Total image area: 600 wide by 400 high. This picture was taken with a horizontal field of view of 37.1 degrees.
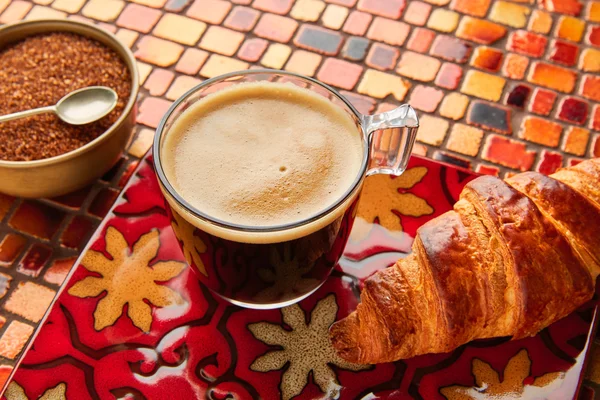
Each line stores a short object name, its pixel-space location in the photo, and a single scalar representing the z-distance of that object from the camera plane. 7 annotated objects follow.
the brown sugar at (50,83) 0.39
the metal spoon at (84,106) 0.39
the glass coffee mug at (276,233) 0.31
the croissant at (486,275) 0.32
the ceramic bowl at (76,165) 0.37
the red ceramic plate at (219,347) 0.33
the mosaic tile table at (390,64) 0.41
